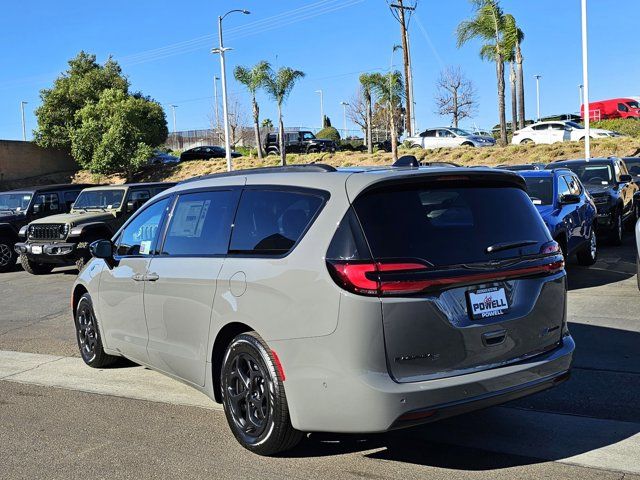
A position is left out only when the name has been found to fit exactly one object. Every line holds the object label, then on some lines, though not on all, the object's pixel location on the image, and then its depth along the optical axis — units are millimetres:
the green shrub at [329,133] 62062
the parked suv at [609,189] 13969
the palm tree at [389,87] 37188
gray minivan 3795
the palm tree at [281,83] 38344
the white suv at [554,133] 33031
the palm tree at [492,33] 34031
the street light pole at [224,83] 32938
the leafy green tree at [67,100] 42344
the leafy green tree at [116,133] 39188
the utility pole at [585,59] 22750
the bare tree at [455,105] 60250
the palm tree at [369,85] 37941
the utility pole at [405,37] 34406
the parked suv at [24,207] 16578
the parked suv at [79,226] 13859
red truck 47938
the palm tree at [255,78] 38719
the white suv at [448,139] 34344
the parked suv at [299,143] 40969
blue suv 10570
